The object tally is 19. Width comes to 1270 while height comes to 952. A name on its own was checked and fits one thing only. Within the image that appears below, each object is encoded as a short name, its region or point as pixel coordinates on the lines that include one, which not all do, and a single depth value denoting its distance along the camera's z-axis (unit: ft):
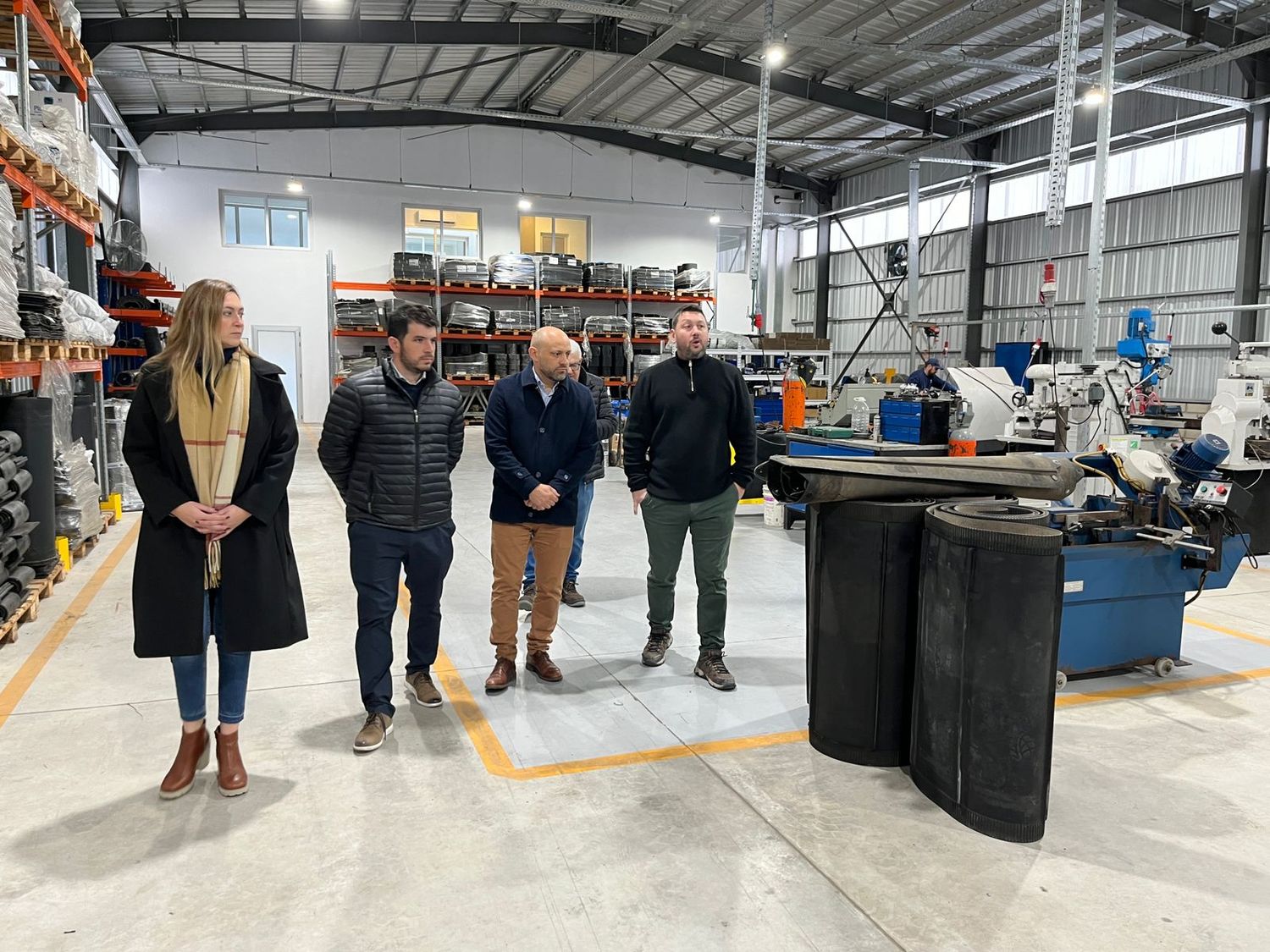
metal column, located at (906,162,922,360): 59.72
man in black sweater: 14.53
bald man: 13.70
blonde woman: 9.85
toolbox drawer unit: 26.07
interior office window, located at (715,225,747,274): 81.05
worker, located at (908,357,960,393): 33.93
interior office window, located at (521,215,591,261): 72.90
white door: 65.16
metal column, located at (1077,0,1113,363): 29.94
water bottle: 29.09
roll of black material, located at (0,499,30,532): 16.88
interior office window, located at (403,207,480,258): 69.41
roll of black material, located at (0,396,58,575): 18.66
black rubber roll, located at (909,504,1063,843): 9.75
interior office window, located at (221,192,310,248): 64.23
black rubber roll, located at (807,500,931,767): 11.25
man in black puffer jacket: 11.94
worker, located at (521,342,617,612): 18.51
